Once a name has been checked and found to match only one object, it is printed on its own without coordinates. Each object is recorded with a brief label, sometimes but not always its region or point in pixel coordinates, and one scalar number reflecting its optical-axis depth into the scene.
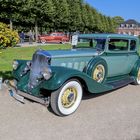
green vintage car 3.39
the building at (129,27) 73.91
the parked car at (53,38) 21.98
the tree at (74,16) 26.44
